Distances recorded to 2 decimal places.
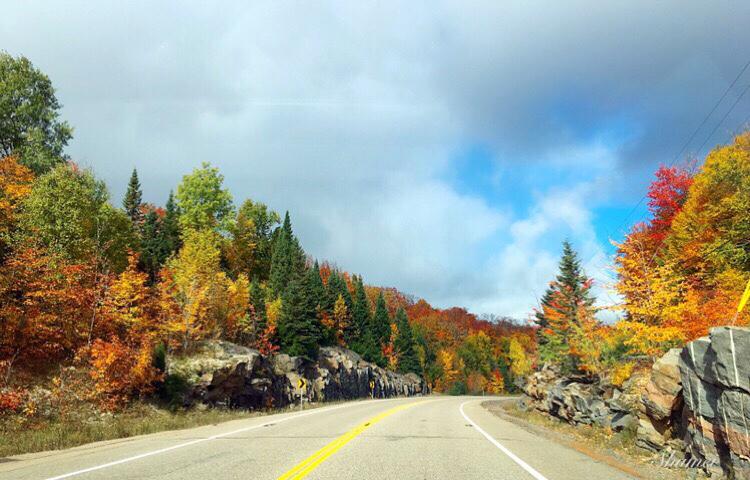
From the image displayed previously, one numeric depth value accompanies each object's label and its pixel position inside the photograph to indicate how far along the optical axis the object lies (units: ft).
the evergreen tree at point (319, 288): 210.69
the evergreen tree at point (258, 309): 142.92
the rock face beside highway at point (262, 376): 84.17
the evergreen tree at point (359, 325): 241.35
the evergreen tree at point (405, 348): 291.17
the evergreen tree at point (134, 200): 233.76
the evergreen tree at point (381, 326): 272.72
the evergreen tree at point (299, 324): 154.40
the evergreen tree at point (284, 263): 228.22
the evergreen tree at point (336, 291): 229.45
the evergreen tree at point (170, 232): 191.31
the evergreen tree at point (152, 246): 171.74
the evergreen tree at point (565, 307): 91.91
